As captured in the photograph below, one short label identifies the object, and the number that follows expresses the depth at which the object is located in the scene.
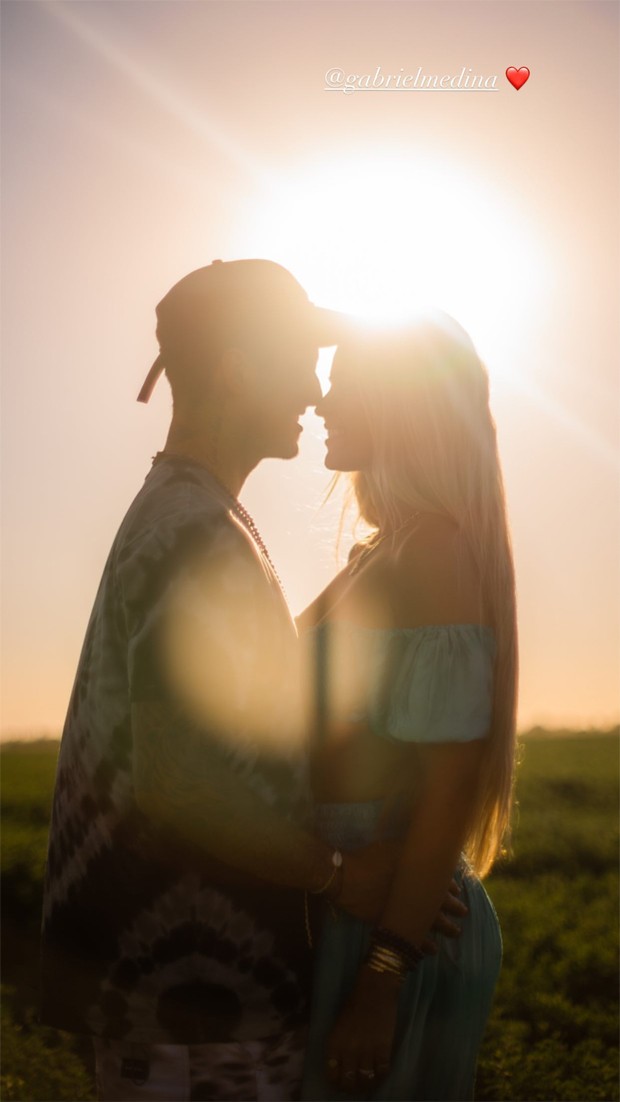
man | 2.81
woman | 3.06
